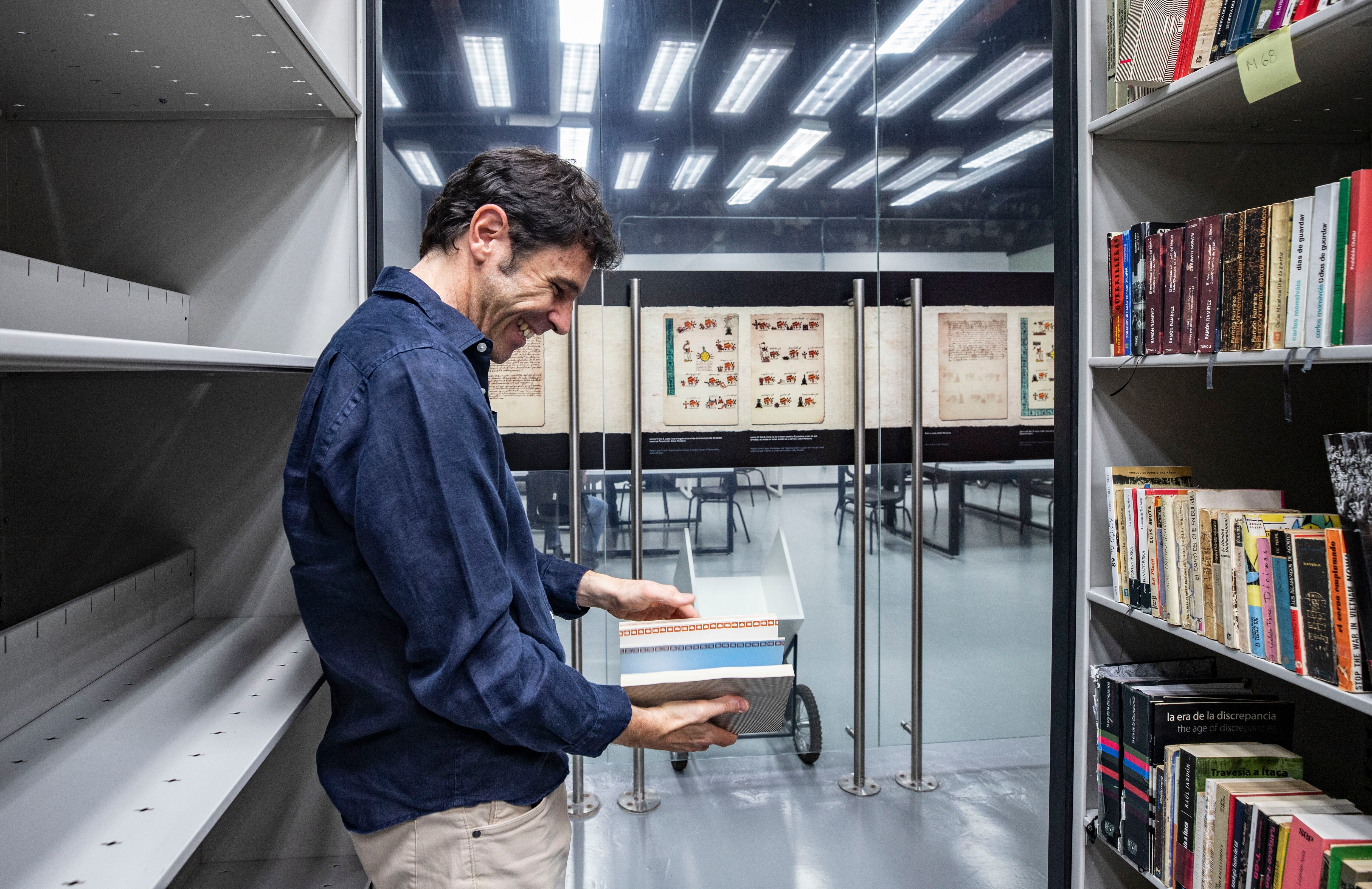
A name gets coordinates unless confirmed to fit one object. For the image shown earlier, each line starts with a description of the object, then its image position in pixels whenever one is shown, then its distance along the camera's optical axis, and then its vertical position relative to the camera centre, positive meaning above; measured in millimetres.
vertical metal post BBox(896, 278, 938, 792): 2953 -628
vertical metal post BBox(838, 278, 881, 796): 2914 -607
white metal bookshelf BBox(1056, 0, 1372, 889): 1708 +50
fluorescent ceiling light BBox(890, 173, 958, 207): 3158 +954
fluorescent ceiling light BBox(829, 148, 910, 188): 3125 +1020
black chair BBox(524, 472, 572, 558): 3041 -293
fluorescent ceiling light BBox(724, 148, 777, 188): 3096 +1019
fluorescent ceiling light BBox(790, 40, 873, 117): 3098 +1373
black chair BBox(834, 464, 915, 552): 3162 -284
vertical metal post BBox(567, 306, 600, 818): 2764 -269
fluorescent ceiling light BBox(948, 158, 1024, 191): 3223 +1022
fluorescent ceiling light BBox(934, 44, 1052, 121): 3223 +1420
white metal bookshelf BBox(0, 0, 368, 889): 1166 +77
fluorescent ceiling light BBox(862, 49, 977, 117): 3158 +1396
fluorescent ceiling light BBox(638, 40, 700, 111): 3016 +1354
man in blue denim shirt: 1002 -194
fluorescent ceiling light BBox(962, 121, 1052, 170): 3242 +1160
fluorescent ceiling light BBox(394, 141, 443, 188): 2977 +1009
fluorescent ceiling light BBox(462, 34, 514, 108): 2955 +1348
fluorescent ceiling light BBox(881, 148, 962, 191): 3172 +1048
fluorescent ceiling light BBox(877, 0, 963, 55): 3143 +1600
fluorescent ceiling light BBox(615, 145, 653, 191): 3029 +1001
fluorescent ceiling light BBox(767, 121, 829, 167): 3115 +1120
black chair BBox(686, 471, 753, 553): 3137 -278
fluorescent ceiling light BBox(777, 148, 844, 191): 3107 +1023
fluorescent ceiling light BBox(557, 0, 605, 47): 2949 +1541
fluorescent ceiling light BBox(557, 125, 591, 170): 3006 +1091
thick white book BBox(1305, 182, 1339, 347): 1240 +255
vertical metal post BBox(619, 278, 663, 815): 2779 -225
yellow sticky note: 1237 +577
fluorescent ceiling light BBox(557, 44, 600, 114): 2971 +1322
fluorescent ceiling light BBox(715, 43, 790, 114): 3088 +1376
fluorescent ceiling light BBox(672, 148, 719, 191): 3068 +1001
